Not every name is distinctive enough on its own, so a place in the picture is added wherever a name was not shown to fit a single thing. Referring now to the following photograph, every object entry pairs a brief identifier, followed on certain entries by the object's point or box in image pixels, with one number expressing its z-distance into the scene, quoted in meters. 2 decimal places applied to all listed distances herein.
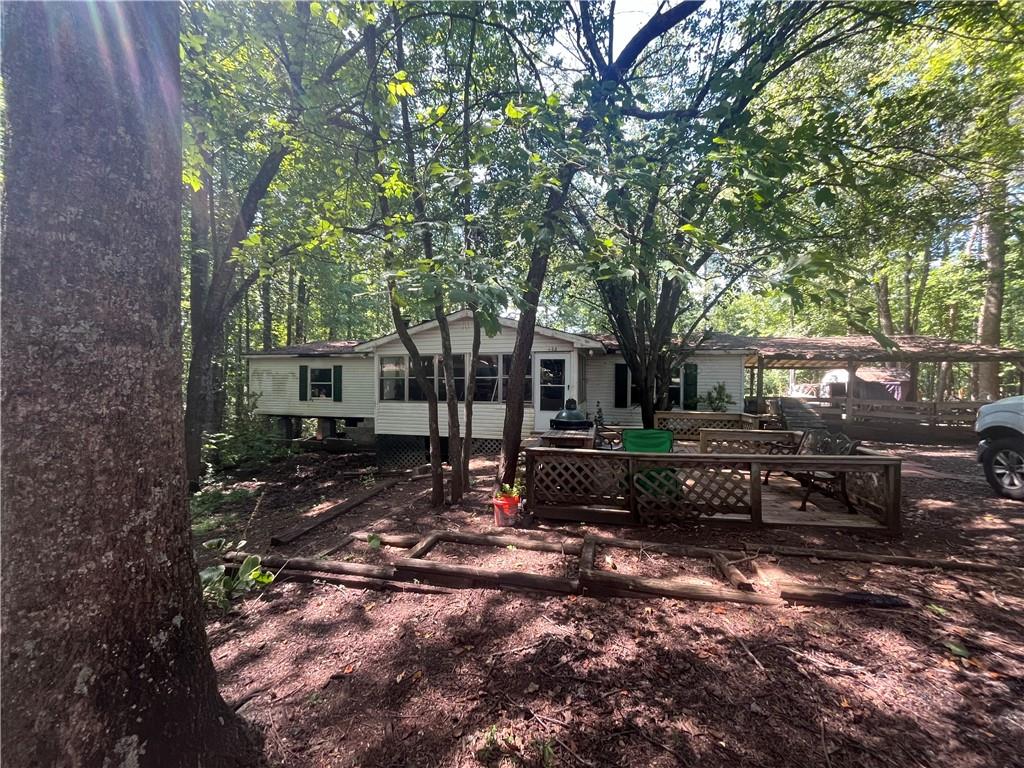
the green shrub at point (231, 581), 3.10
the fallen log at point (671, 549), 3.74
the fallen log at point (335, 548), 3.80
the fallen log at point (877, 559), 3.39
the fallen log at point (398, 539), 4.16
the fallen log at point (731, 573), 3.02
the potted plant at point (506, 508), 4.86
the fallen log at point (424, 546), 3.74
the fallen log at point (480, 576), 3.05
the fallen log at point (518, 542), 3.93
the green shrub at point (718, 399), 12.55
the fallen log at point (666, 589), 2.86
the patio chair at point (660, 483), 4.74
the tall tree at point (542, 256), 4.42
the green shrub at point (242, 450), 11.02
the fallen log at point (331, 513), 4.49
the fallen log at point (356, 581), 3.16
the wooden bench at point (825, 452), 5.10
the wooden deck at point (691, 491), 4.48
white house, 10.63
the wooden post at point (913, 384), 15.13
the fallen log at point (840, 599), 2.79
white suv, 5.34
